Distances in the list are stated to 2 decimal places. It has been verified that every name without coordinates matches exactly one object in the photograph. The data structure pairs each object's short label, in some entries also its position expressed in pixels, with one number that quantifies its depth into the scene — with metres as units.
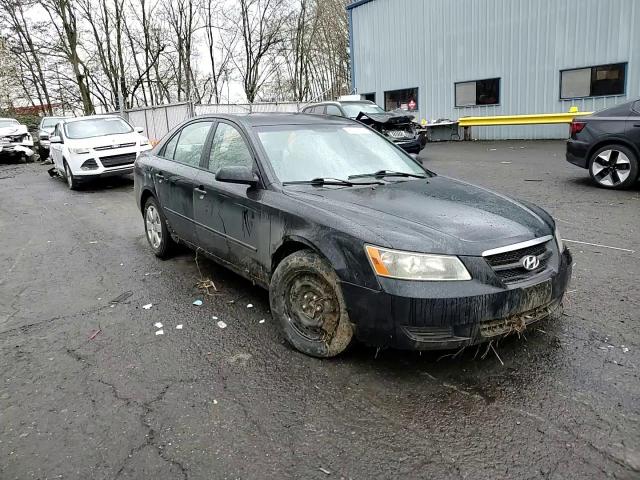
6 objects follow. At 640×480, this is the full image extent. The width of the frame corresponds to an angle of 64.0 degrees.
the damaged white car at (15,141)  20.69
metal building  16.19
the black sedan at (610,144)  8.12
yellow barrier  17.01
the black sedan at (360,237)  2.85
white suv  11.49
